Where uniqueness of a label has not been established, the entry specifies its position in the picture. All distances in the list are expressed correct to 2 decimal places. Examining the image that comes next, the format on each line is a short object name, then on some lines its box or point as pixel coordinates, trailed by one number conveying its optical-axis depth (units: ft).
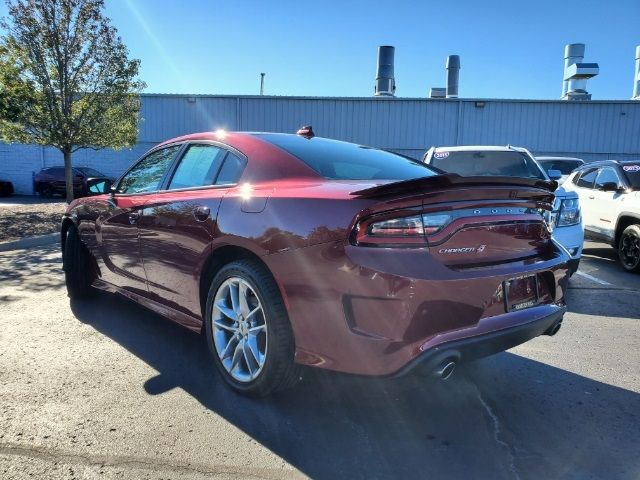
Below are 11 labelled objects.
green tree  39.11
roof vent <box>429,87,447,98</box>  81.05
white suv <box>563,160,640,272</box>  23.48
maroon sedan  7.81
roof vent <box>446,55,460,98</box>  88.58
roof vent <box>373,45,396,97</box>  82.48
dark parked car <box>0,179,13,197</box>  75.51
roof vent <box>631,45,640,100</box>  83.70
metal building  72.18
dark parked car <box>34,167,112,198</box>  69.26
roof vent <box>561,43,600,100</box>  79.03
